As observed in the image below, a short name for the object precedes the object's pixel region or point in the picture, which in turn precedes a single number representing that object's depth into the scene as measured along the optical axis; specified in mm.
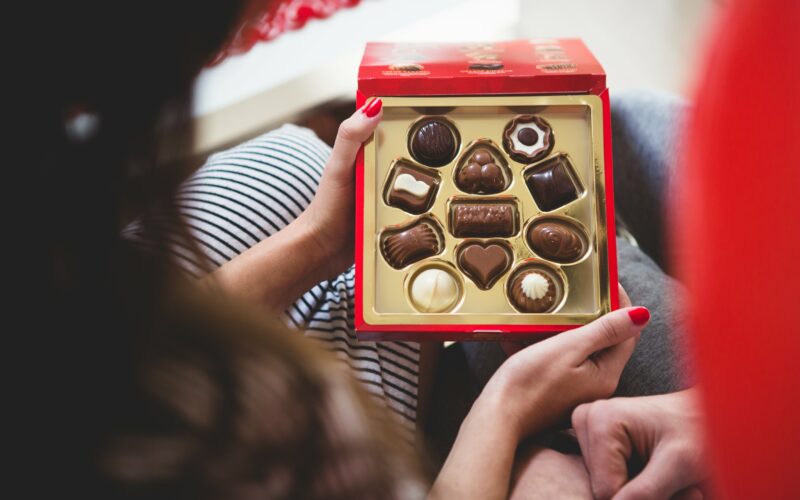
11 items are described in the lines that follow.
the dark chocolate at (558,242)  695
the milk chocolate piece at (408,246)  697
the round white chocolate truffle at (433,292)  682
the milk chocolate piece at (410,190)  710
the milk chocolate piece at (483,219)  705
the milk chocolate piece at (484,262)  696
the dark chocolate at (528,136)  723
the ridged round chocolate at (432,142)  716
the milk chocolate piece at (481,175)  721
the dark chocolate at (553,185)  707
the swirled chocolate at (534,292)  683
